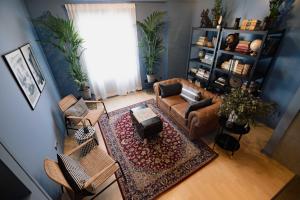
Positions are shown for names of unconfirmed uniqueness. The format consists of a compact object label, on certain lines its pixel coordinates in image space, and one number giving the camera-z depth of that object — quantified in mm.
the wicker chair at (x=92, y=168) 1455
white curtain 3273
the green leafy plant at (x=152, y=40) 3705
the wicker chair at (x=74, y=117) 2718
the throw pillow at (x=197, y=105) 2488
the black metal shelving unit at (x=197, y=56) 3498
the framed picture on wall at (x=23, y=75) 1671
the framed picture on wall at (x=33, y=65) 2119
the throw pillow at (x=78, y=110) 2795
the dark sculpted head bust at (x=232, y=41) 2896
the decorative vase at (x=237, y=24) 2694
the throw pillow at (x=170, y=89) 3282
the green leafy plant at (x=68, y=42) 2830
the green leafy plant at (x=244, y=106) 1921
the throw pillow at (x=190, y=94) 2918
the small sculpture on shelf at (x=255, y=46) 2487
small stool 2125
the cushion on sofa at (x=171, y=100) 3103
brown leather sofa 2385
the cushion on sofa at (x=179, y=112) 2740
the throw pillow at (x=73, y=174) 1521
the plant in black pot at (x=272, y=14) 2225
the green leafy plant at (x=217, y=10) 3115
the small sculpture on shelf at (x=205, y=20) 3407
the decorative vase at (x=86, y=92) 3613
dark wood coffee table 2492
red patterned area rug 2027
